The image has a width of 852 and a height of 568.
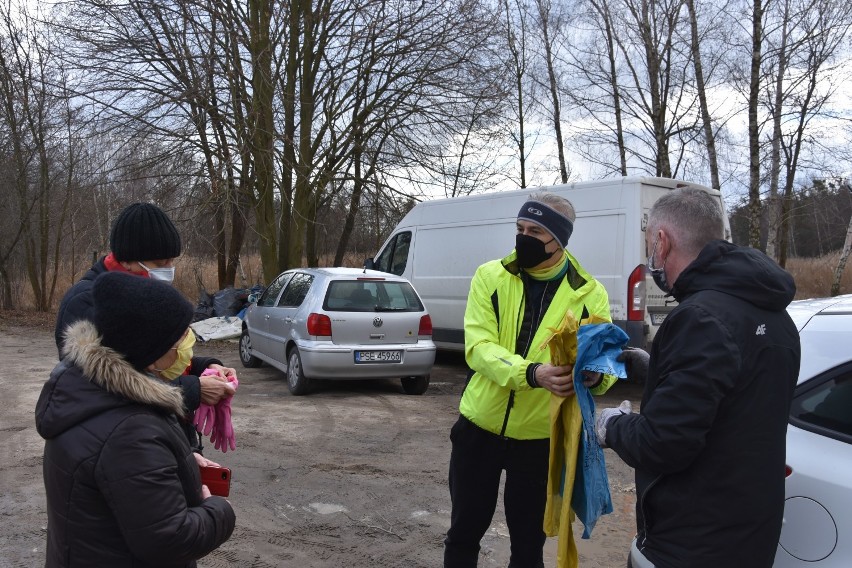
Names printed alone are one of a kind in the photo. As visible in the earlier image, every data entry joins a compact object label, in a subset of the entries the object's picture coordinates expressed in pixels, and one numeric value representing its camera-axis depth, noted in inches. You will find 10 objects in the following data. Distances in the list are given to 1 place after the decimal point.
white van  346.6
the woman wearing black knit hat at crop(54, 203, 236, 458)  116.0
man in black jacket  75.9
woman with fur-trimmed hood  68.4
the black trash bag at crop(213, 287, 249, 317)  621.3
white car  95.0
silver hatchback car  348.5
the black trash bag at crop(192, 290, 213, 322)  632.4
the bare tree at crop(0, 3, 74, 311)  813.2
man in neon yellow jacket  115.3
